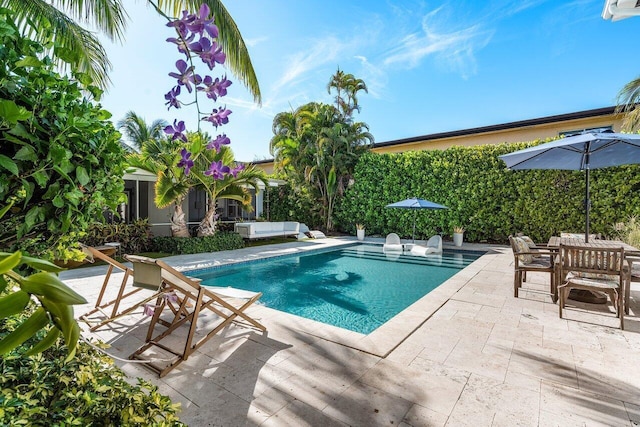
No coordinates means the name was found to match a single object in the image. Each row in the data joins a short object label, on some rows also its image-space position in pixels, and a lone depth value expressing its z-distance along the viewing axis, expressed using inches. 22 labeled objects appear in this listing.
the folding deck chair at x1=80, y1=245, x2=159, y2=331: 187.2
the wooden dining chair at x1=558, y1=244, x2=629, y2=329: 196.1
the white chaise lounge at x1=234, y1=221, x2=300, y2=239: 612.4
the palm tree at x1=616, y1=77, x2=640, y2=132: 464.7
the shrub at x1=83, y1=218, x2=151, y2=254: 426.9
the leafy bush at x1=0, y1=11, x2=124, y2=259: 60.4
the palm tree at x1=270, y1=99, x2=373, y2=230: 729.6
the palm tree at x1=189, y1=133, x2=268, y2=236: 474.3
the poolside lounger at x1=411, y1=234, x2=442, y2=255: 509.7
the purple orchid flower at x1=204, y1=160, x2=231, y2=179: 71.7
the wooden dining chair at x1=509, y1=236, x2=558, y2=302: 250.6
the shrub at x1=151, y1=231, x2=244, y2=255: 483.2
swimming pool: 273.3
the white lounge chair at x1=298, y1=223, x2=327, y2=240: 698.6
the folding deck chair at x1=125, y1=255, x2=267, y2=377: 149.9
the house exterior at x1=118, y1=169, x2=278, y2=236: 570.6
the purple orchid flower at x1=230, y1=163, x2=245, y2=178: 77.4
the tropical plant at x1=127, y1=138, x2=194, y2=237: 451.8
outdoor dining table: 212.0
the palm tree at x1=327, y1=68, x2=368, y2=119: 797.9
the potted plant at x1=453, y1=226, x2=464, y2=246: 592.4
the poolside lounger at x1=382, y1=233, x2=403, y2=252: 534.5
